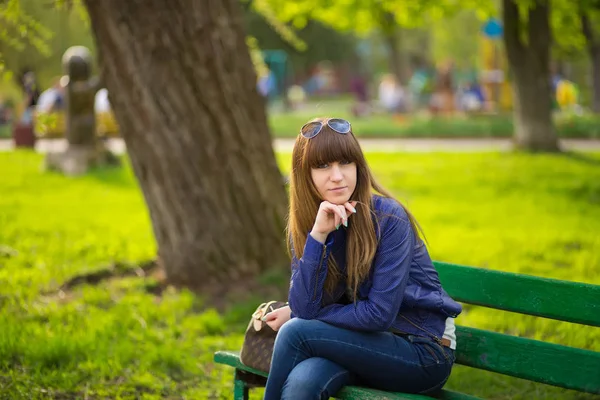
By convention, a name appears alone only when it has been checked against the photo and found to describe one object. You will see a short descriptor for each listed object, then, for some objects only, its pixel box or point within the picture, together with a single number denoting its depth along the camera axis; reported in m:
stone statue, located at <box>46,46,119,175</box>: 14.48
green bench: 3.11
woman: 3.07
